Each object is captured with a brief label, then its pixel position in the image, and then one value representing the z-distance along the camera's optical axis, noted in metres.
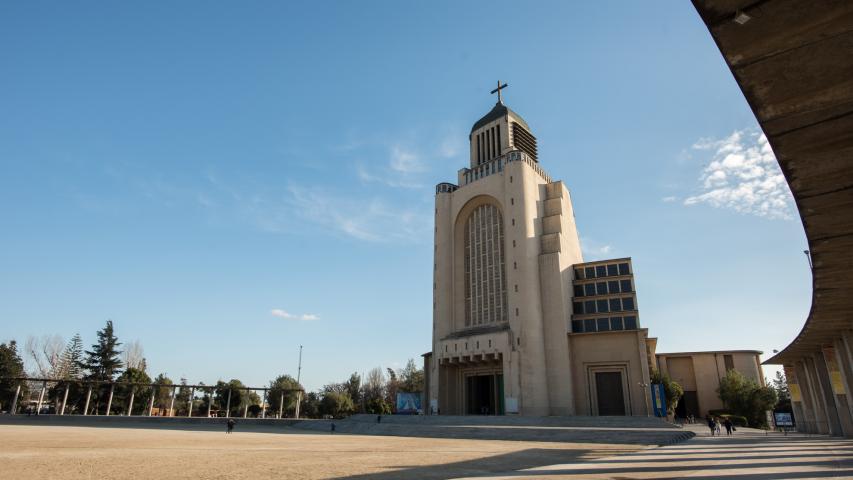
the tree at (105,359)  60.75
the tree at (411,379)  82.81
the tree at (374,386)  86.54
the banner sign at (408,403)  54.72
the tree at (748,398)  51.91
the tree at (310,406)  64.69
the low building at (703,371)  59.47
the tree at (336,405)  62.66
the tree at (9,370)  54.47
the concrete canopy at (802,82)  5.18
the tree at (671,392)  50.66
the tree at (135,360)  66.96
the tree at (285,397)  65.00
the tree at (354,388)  79.64
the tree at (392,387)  85.17
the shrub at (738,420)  51.79
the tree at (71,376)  54.94
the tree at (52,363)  62.50
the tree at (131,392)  57.00
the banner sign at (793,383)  32.62
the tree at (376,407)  56.53
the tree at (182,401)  71.62
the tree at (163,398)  67.75
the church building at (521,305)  41.50
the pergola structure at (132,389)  49.68
